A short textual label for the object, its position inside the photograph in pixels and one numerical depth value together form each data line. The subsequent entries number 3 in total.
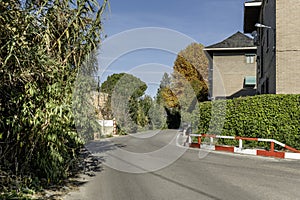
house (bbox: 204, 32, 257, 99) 37.88
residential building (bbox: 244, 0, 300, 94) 19.06
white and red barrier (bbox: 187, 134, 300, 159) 14.89
